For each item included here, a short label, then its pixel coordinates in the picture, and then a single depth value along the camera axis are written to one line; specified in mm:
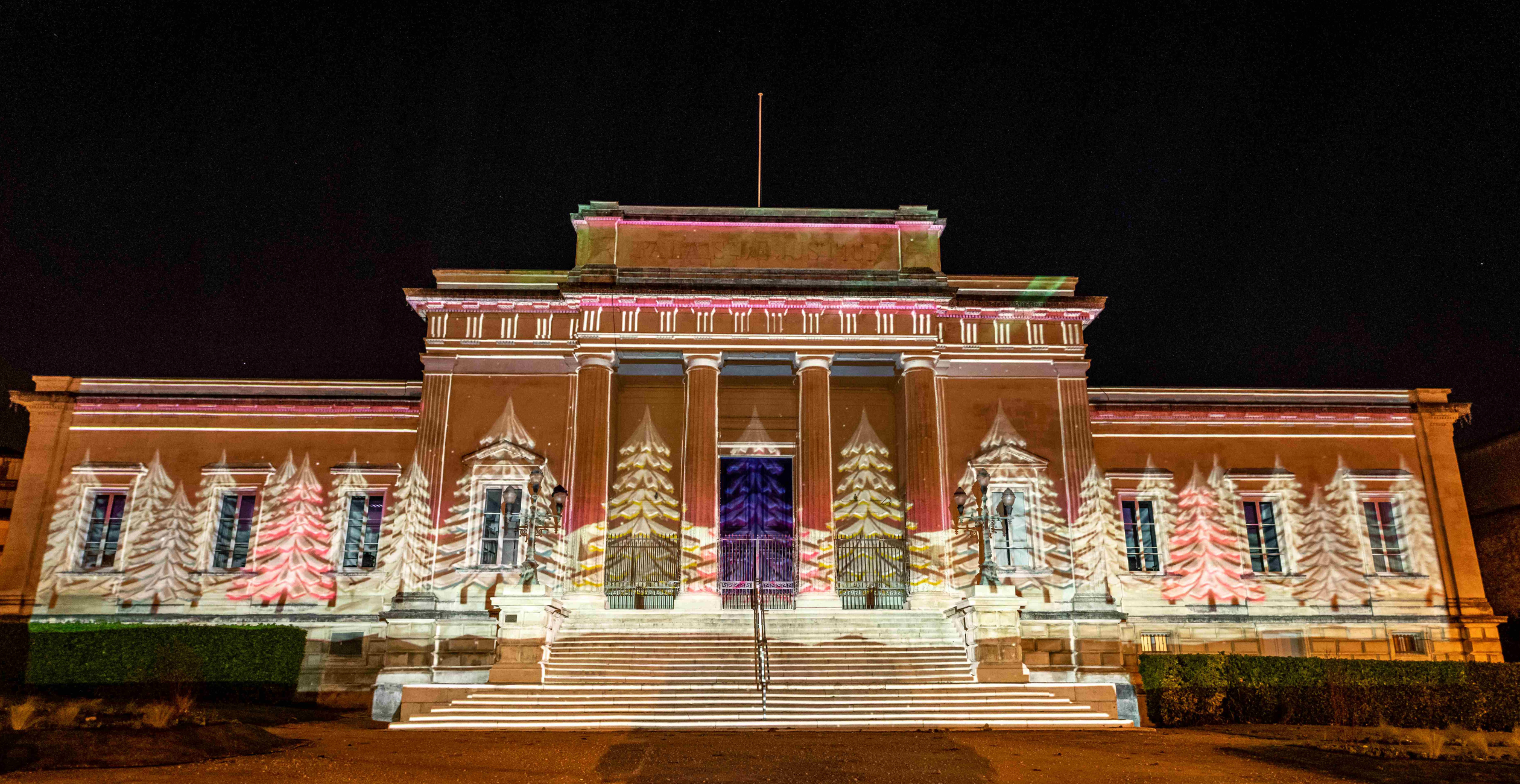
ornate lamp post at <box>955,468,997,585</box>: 16469
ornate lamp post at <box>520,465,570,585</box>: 16438
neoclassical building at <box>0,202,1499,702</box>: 19516
